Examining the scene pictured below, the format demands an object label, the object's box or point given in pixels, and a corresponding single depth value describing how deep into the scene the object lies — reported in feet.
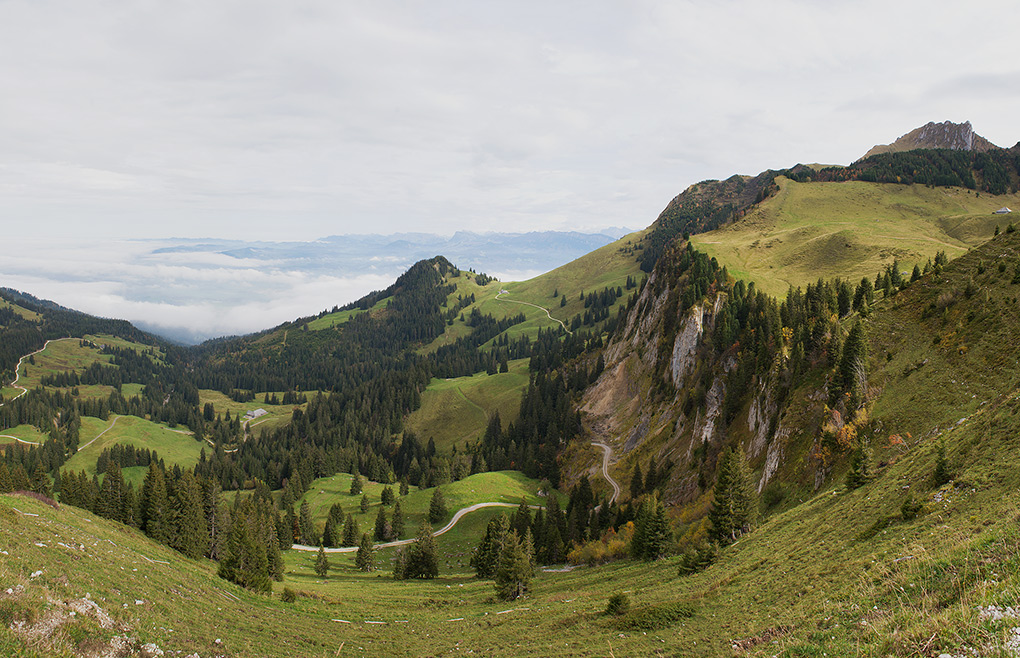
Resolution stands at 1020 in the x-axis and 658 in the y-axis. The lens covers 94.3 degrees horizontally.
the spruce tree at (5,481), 220.02
